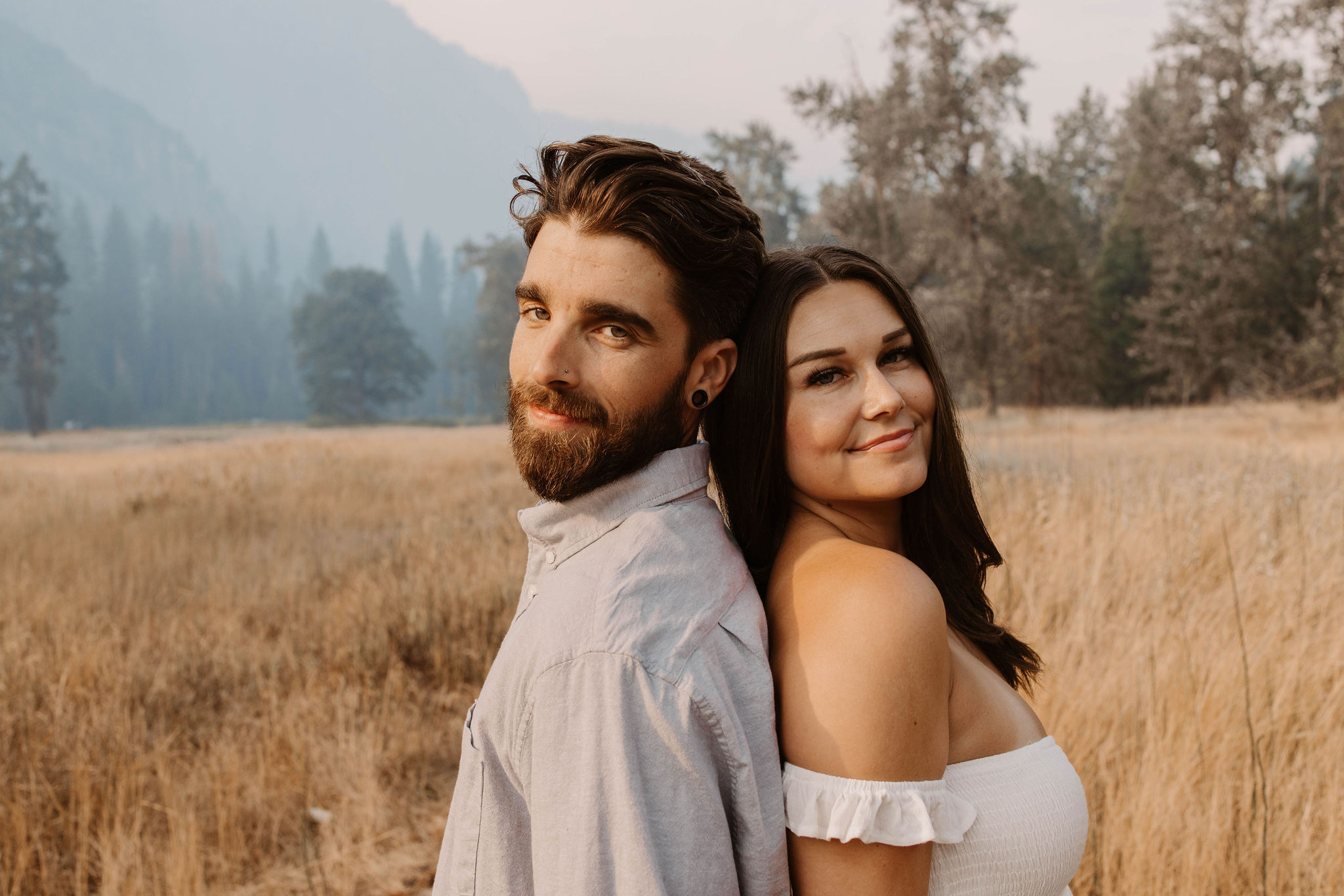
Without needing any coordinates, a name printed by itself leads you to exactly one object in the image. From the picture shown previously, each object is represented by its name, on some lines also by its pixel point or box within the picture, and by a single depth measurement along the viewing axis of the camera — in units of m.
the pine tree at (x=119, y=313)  83.69
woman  1.16
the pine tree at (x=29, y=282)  45.44
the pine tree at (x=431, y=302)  111.94
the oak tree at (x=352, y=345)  67.94
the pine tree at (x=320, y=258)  115.25
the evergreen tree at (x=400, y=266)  117.56
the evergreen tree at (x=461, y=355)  75.88
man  1.07
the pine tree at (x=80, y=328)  73.62
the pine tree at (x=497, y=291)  57.12
